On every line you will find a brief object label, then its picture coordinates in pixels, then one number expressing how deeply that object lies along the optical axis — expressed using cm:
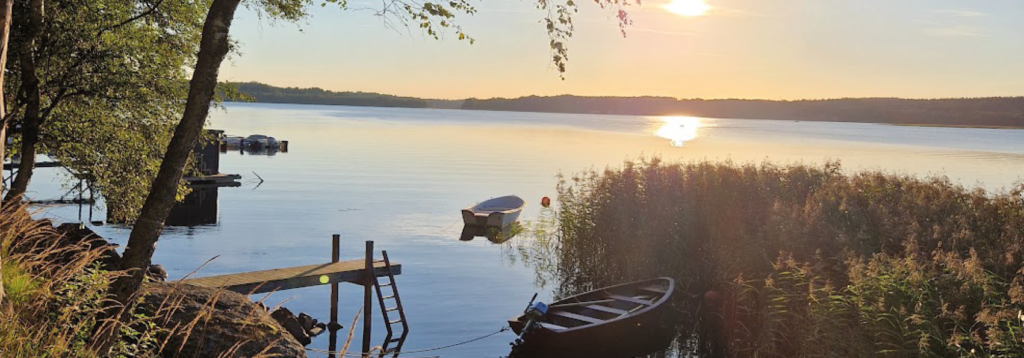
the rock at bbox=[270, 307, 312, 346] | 2211
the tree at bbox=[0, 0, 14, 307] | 790
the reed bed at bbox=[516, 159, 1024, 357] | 1330
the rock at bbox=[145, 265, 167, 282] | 2321
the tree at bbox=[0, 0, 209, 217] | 1855
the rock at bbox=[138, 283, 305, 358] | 1194
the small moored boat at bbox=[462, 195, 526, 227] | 4425
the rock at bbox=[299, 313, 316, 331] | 2372
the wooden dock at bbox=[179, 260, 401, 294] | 1984
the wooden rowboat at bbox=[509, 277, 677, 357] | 2023
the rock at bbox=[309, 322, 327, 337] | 2392
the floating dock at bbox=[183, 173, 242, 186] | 5929
